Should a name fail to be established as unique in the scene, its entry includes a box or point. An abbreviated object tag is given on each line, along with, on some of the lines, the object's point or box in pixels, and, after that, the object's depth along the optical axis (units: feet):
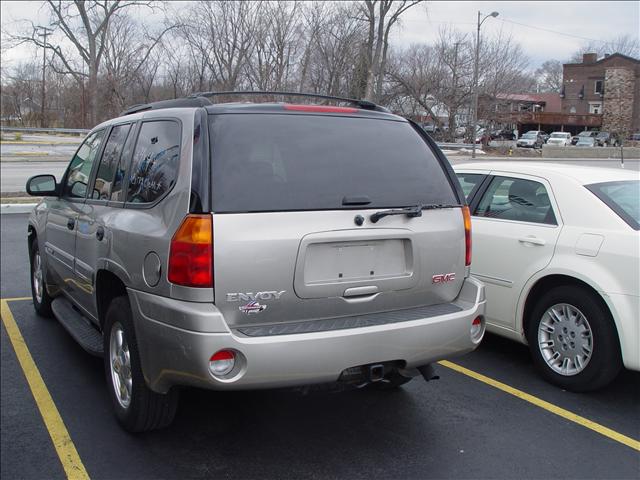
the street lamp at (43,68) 145.69
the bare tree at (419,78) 166.09
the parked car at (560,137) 132.05
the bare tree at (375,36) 132.36
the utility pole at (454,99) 161.89
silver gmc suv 9.39
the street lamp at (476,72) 110.42
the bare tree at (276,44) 136.36
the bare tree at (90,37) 143.02
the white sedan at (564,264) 13.41
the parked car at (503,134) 171.44
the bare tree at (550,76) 252.09
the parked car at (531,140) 143.51
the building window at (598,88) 114.32
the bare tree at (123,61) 149.79
